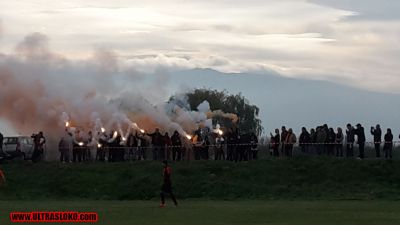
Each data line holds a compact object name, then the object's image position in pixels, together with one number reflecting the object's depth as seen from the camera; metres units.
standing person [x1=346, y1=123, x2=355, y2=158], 51.28
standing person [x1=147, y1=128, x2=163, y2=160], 55.56
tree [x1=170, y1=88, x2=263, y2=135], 113.56
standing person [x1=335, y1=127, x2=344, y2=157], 51.81
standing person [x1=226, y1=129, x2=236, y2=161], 54.59
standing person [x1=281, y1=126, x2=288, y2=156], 53.61
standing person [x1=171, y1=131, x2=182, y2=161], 55.69
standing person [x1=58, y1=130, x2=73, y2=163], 58.84
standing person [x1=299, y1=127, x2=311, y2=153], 52.88
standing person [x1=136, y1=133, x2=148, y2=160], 57.85
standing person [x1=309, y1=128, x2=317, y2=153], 53.06
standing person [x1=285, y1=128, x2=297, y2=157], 53.31
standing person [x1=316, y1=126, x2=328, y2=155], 52.53
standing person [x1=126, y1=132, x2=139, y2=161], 58.00
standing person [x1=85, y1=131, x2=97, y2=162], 59.92
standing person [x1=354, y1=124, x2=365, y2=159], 50.67
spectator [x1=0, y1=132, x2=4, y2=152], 58.47
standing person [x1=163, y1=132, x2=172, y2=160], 55.56
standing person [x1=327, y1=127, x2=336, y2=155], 51.97
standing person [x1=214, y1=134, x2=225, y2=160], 55.88
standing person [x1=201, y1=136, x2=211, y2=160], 56.09
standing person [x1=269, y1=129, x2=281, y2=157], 54.06
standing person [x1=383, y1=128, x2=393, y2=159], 51.53
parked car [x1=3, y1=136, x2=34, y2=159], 62.28
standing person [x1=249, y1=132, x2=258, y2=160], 54.59
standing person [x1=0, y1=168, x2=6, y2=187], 50.06
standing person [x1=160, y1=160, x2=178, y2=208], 37.97
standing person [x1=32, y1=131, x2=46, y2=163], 57.59
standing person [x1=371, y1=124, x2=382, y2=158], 50.91
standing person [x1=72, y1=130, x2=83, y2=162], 59.06
